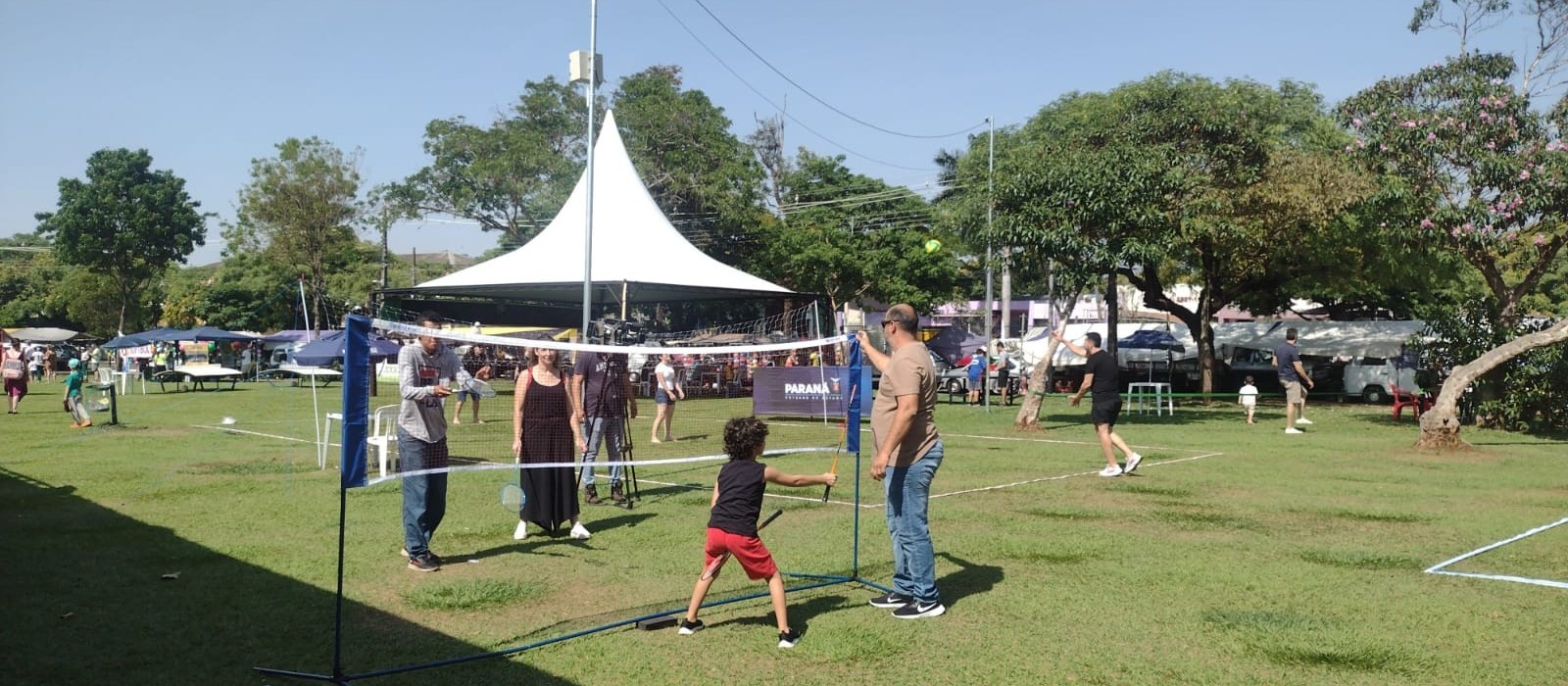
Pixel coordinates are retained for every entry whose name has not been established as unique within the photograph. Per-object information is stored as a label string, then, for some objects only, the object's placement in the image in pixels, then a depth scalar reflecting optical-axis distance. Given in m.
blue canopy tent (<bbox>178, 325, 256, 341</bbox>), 39.84
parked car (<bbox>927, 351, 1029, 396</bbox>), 33.44
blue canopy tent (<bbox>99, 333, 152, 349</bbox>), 40.31
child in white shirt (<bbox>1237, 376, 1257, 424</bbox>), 22.25
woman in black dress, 7.68
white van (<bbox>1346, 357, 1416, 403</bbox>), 31.55
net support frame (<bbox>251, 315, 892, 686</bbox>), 5.07
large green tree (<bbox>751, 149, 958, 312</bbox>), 48.12
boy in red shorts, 5.68
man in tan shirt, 6.09
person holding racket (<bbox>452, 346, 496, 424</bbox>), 7.09
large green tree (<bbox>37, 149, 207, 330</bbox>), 58.75
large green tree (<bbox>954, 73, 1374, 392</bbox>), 21.92
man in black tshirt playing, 12.80
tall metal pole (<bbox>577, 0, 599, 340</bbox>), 17.89
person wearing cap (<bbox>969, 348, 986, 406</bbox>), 29.61
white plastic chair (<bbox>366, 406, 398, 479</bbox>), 6.87
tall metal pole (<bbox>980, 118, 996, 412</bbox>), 23.52
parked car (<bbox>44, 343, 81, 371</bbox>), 58.90
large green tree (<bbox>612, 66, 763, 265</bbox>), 46.47
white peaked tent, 25.33
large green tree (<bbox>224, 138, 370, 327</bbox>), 47.41
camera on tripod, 11.86
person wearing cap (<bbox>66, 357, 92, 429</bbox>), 19.53
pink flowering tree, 19.19
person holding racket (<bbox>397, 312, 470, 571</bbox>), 7.10
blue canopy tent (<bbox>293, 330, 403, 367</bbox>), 26.53
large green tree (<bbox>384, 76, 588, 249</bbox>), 46.22
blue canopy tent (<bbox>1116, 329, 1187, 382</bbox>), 36.28
